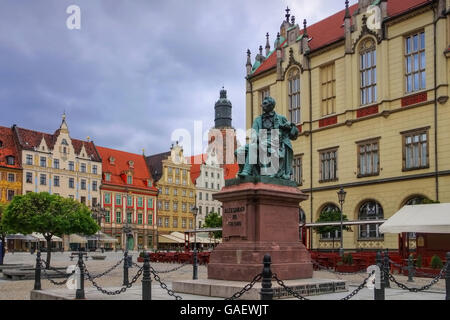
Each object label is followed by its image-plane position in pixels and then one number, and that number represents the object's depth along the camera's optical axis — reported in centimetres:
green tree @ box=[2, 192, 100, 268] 2422
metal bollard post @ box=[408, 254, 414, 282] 1964
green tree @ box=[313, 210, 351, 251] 3341
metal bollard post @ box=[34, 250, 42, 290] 1446
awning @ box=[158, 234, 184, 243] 7515
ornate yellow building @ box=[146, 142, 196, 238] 8188
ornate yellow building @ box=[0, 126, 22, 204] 6419
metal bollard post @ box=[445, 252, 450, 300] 1197
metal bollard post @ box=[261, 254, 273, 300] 865
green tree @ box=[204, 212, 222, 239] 6844
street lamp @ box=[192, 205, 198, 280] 1829
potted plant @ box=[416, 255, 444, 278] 2108
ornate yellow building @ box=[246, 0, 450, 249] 3017
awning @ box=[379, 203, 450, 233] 2159
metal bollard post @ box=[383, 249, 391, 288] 1528
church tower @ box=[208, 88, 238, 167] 8131
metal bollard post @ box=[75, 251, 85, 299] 1160
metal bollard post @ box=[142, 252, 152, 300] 1060
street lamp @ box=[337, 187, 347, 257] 2966
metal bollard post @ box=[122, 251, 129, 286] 1715
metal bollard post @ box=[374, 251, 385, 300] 1069
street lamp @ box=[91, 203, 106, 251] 5140
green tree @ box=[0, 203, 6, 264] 2611
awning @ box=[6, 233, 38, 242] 6147
